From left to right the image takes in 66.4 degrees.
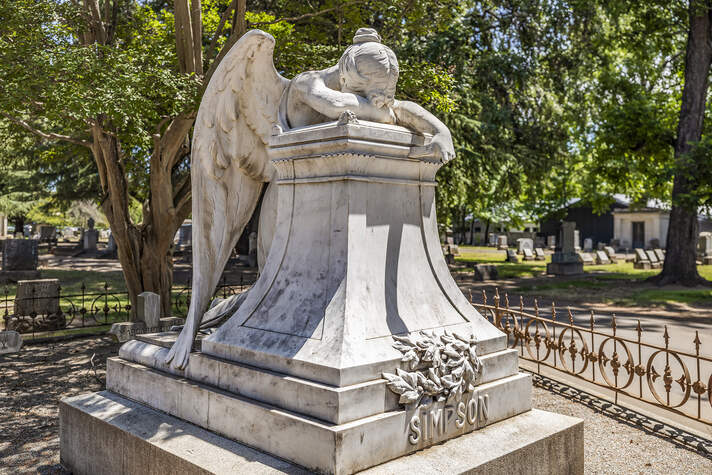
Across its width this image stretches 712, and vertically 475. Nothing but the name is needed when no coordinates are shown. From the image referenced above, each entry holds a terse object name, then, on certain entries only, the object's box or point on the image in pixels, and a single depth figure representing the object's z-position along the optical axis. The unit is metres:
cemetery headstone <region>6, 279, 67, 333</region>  10.84
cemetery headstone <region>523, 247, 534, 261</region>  31.84
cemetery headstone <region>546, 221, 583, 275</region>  22.39
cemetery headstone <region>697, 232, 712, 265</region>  29.93
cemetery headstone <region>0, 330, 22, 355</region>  8.66
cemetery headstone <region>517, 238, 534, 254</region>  34.54
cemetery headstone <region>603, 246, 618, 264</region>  30.25
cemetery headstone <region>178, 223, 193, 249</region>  35.78
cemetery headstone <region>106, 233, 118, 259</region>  29.16
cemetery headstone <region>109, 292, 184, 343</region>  8.61
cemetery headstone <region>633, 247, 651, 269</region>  25.92
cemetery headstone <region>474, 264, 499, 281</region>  19.95
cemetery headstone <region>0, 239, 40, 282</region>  18.53
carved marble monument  2.63
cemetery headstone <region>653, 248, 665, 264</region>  26.84
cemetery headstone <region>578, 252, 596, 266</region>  28.16
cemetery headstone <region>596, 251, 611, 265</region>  28.98
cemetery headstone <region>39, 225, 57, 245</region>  37.47
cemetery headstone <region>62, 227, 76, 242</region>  56.29
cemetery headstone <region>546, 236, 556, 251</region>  46.72
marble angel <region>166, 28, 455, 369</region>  3.18
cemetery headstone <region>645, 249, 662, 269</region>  26.16
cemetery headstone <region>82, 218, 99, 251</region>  30.56
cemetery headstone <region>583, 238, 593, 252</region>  41.53
